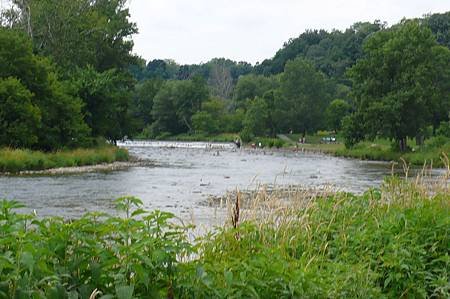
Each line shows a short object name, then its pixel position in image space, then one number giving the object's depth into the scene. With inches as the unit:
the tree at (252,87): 5621.6
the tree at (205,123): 4958.2
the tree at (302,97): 4515.8
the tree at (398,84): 2513.5
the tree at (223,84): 7209.6
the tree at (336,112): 4335.6
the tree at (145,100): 5674.2
